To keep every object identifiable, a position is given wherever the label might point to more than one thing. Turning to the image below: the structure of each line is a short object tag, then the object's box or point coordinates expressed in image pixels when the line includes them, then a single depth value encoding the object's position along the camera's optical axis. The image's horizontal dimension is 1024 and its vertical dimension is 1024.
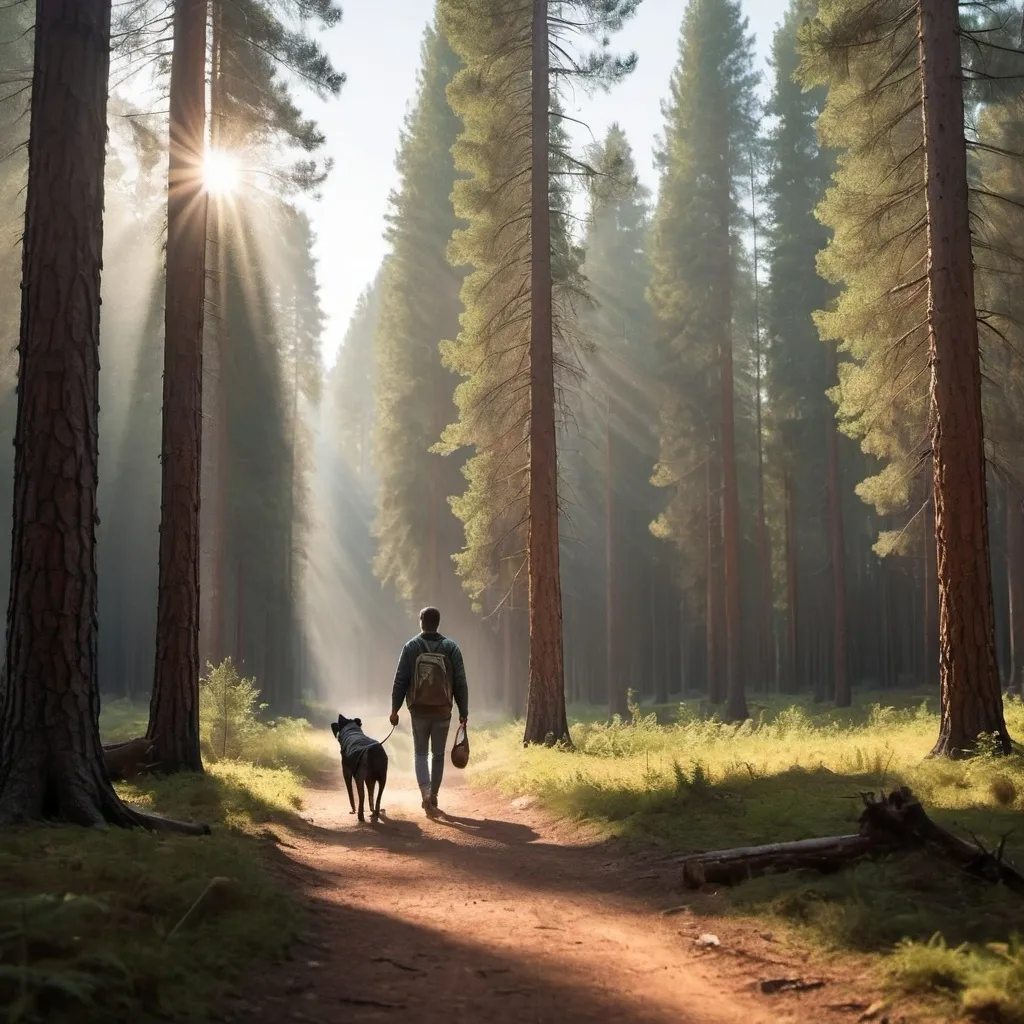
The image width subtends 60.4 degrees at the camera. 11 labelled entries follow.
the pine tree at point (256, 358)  12.65
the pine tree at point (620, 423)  32.62
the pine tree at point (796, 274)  29.67
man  10.41
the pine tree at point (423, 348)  33.28
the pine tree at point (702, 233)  27.72
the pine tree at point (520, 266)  15.14
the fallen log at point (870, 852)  5.21
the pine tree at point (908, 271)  10.19
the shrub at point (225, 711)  14.68
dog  10.17
